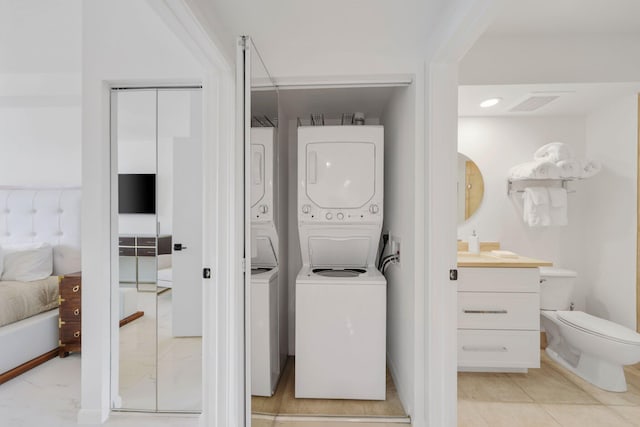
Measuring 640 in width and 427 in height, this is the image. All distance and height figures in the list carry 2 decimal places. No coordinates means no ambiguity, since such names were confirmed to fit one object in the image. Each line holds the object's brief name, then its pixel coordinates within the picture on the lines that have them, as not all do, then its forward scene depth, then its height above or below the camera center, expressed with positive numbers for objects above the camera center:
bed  2.99 -0.08
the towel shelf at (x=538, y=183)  3.02 +0.27
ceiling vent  2.44 +0.84
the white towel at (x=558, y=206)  2.85 +0.05
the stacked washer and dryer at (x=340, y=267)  2.15 -0.43
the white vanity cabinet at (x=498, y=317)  2.40 -0.76
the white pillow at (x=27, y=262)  2.74 -0.41
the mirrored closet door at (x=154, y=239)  1.96 -0.16
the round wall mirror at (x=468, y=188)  3.05 +0.22
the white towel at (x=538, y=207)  2.85 +0.05
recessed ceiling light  2.52 +0.85
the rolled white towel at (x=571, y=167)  2.71 +0.37
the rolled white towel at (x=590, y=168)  2.73 +0.37
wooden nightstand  2.64 -0.82
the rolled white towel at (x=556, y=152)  2.73 +0.50
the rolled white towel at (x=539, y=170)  2.74 +0.35
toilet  2.20 -0.88
